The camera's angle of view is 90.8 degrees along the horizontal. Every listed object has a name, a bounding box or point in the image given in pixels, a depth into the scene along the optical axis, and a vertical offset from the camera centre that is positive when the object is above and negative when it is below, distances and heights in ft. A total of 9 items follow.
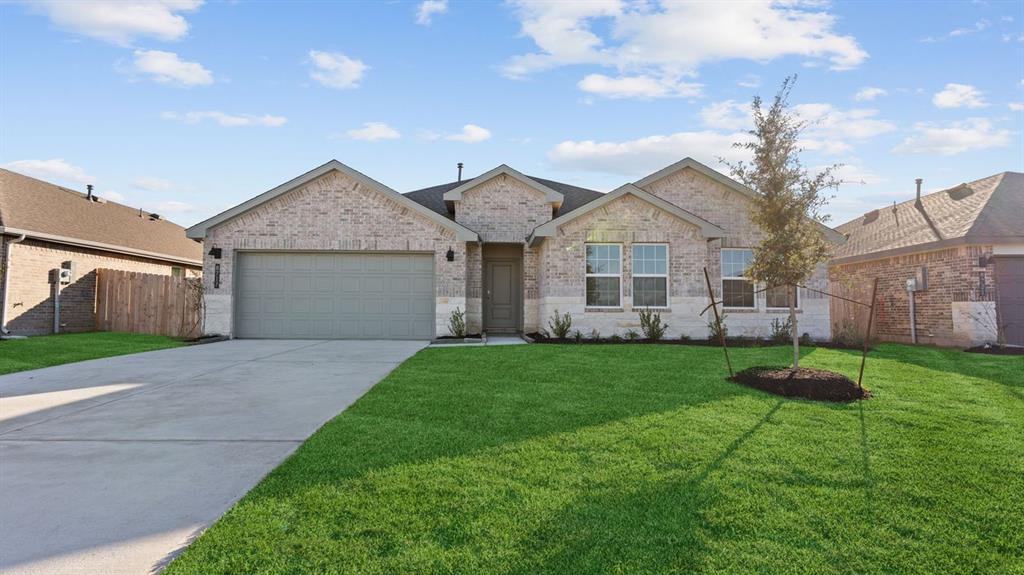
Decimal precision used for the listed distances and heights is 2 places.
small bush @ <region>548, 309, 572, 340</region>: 43.91 -1.94
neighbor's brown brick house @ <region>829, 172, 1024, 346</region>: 42.60 +3.60
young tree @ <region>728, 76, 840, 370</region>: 24.50 +4.88
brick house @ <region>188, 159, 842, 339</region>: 45.34 +3.44
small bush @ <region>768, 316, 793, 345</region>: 44.19 -2.57
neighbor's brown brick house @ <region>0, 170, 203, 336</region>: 47.34 +5.76
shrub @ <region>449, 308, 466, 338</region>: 45.06 -1.87
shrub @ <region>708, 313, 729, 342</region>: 44.48 -2.40
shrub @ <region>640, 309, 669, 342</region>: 43.47 -1.98
